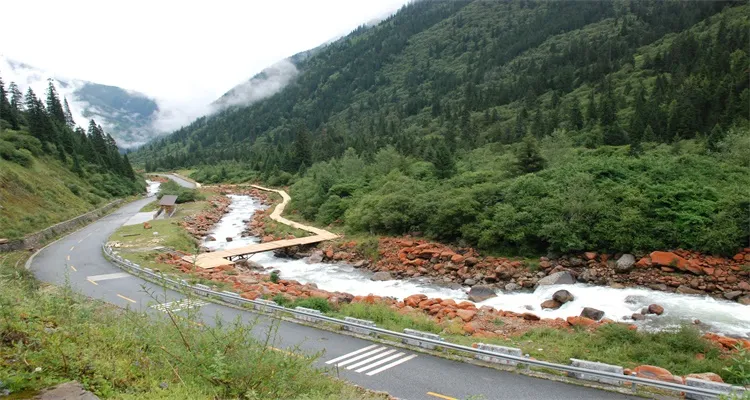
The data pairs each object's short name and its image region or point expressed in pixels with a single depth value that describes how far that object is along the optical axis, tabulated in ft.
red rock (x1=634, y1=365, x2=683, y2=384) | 32.86
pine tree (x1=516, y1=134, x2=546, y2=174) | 118.83
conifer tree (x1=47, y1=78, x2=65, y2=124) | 286.46
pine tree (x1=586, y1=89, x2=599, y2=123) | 220.43
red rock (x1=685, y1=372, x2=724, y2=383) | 33.24
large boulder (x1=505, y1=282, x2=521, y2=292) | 78.51
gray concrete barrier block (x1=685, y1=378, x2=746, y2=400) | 29.56
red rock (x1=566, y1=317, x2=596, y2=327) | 53.21
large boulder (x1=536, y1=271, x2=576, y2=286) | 77.05
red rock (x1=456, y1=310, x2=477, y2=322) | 57.72
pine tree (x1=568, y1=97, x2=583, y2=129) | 220.02
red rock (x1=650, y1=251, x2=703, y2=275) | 72.29
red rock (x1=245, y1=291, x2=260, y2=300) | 63.98
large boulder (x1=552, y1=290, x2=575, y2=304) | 67.92
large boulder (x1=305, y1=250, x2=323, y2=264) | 107.96
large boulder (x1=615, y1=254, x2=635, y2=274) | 77.51
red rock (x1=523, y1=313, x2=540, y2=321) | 58.39
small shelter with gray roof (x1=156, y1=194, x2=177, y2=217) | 172.14
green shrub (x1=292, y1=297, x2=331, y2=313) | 58.23
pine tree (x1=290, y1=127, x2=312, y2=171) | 277.44
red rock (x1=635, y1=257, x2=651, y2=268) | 76.64
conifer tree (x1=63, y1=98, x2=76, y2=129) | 359.74
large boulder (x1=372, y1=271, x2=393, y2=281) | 91.10
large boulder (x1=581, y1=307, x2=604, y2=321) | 60.39
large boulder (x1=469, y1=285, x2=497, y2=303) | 73.67
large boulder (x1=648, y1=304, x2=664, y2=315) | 60.41
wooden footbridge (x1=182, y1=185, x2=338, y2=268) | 93.30
